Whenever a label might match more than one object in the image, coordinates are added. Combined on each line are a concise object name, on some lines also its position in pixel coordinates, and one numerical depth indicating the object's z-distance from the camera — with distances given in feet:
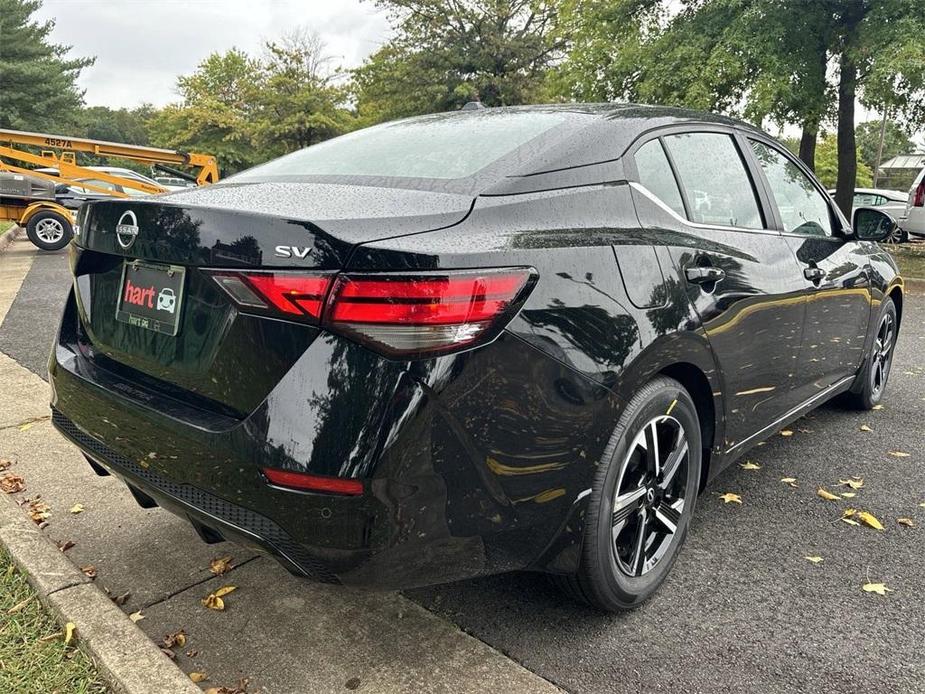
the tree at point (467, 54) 86.43
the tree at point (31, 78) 110.83
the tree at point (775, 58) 35.83
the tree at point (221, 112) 124.57
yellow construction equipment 39.81
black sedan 5.19
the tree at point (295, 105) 110.93
